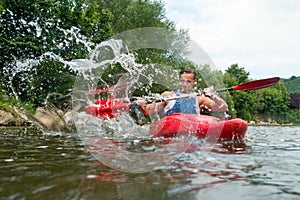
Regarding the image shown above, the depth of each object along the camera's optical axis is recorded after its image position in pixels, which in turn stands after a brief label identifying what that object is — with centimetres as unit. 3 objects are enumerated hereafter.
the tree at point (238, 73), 4731
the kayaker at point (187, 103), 593
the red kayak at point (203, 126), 566
